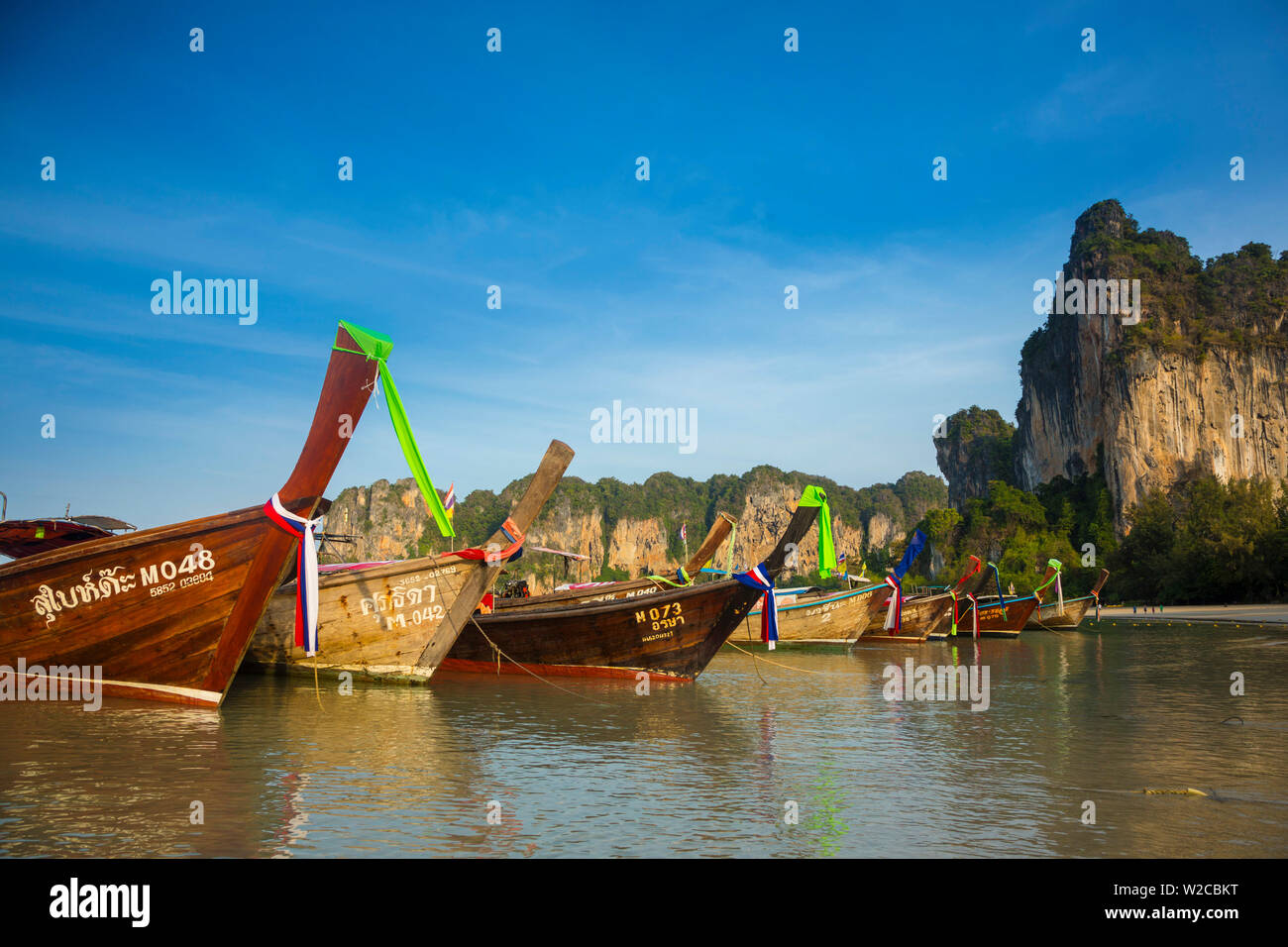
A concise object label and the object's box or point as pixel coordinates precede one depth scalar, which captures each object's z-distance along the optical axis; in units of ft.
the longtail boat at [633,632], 47.24
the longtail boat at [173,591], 30.76
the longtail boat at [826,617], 84.84
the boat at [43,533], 41.75
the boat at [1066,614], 123.65
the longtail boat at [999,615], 109.19
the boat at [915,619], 94.89
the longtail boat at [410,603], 41.88
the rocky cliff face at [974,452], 354.74
